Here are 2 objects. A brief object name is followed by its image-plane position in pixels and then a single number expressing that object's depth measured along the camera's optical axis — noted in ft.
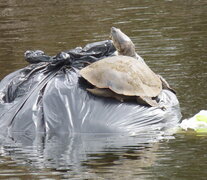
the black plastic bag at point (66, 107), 53.62
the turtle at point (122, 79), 54.03
